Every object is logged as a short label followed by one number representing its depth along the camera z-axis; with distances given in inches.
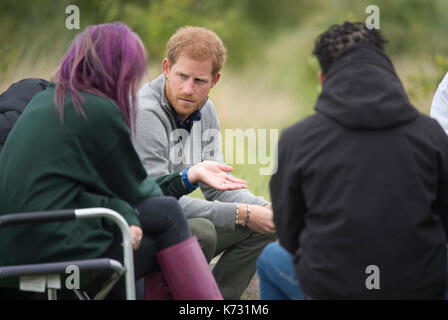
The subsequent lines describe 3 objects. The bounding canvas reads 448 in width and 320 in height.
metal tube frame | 189.5
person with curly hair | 181.0
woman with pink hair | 198.8
